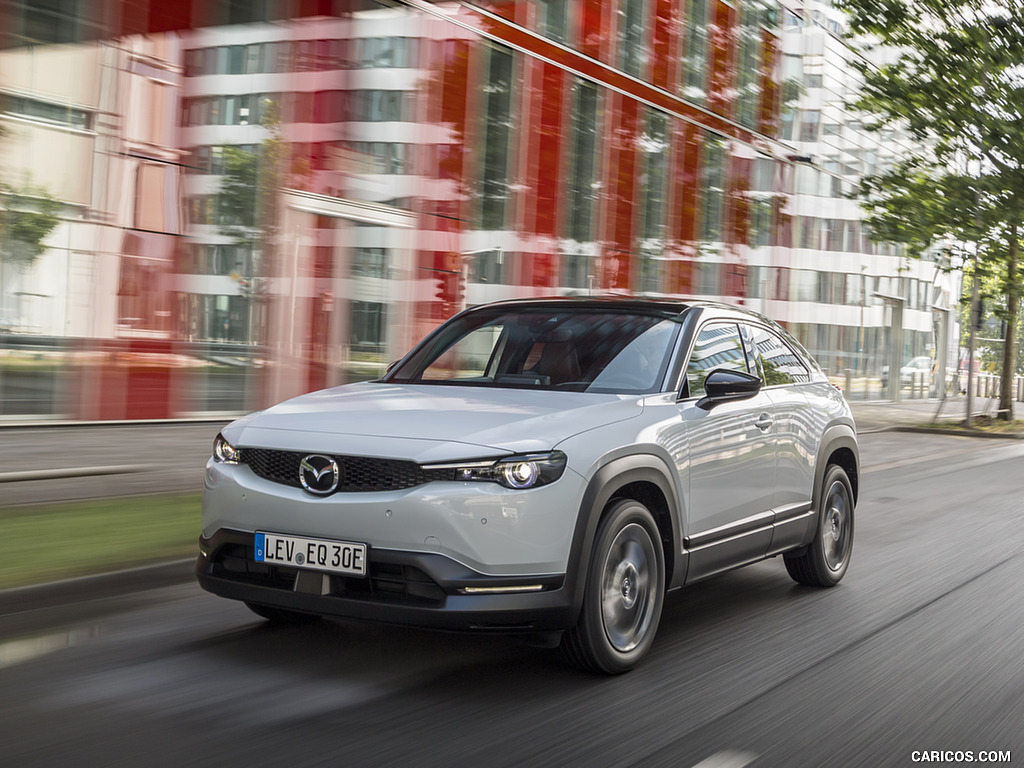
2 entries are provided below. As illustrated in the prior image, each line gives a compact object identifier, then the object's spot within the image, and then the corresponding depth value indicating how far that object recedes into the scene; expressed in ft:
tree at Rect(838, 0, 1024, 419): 80.74
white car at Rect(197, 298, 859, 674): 14.53
